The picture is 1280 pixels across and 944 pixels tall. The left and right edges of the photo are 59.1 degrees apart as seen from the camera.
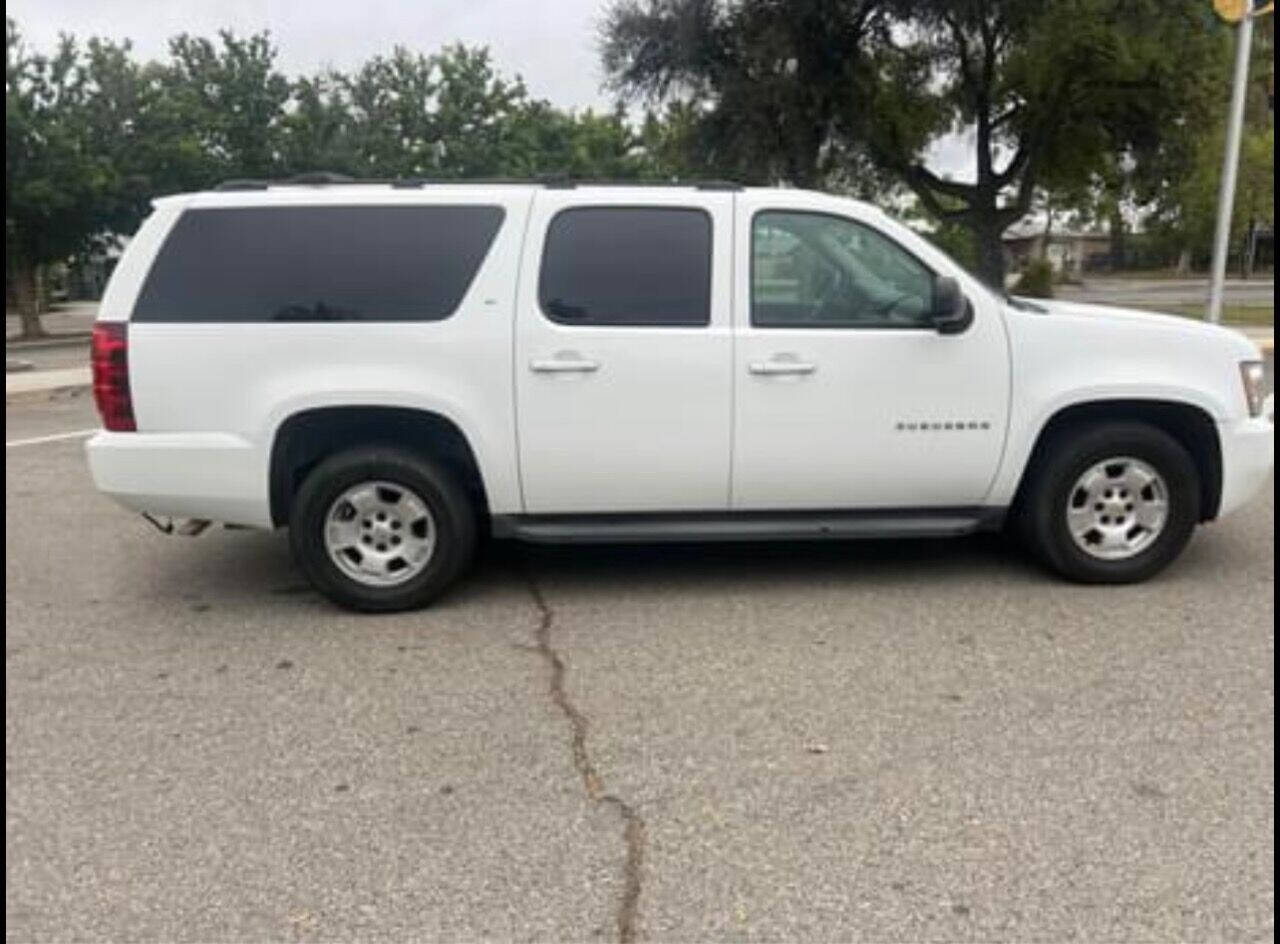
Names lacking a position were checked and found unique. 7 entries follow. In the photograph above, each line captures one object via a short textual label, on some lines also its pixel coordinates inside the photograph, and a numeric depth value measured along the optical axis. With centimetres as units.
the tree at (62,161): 2514
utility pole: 1223
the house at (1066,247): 4250
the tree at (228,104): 2831
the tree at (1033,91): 1850
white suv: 479
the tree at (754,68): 1944
